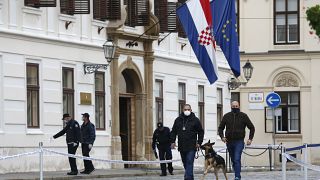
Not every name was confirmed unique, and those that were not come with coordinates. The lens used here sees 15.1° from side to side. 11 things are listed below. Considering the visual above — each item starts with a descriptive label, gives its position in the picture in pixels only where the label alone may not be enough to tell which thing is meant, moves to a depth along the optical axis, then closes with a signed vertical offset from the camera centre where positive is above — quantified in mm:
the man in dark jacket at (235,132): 27719 -1113
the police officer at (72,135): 34344 -1451
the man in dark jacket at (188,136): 27219 -1177
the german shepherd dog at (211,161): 29734 -1913
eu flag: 32156 +1440
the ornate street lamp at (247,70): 54812 +623
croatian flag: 31609 +1411
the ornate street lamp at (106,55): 38469 +934
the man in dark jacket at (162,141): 38688 -1834
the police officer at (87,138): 35053 -1574
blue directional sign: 48000 -653
